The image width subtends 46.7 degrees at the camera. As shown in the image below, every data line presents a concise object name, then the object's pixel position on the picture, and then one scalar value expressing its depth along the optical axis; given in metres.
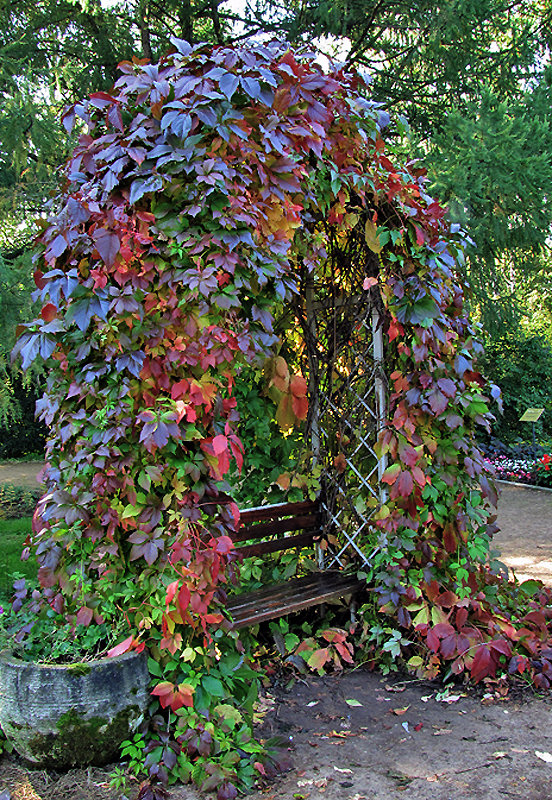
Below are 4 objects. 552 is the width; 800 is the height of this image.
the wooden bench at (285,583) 3.08
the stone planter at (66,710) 2.16
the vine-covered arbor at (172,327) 2.24
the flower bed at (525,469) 8.93
